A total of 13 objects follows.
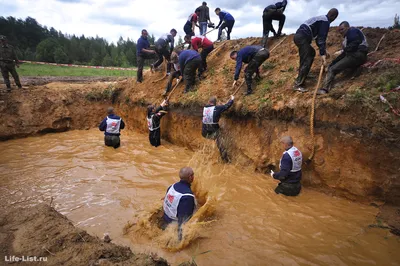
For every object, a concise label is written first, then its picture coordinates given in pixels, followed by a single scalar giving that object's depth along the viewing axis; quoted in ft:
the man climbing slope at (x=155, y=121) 26.03
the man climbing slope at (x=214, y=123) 20.35
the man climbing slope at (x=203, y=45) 26.37
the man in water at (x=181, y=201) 11.01
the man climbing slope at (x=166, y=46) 29.73
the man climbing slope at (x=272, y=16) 22.95
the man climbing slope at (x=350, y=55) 15.89
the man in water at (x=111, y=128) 25.49
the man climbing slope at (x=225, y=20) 31.78
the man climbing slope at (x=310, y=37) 17.17
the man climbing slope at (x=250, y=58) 20.31
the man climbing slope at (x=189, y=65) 24.93
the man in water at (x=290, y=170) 14.66
